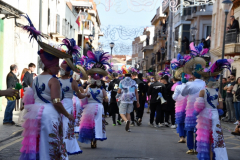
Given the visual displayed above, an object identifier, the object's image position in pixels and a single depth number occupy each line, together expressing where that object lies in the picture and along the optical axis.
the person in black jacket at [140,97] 15.19
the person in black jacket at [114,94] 15.04
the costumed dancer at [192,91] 8.15
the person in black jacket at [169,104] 14.89
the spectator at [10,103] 12.93
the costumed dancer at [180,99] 10.09
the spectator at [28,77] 14.20
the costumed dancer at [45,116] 5.50
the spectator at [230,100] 17.80
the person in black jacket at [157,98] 14.89
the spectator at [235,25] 25.53
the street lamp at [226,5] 17.59
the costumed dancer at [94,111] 9.21
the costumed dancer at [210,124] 7.21
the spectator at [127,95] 13.26
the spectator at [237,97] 16.55
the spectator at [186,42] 42.33
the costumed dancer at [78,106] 9.55
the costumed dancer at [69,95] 7.68
